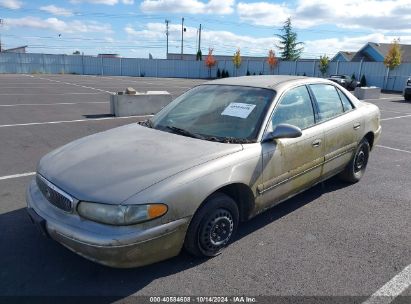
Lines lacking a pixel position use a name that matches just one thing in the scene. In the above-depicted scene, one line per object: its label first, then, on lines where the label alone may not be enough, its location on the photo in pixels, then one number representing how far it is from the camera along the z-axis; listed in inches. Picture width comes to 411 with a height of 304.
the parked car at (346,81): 1124.5
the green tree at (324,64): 1357.9
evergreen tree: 2203.5
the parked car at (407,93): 765.9
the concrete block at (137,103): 425.4
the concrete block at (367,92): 753.0
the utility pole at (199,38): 2522.6
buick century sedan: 98.3
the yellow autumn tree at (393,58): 1163.9
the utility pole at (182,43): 2688.5
